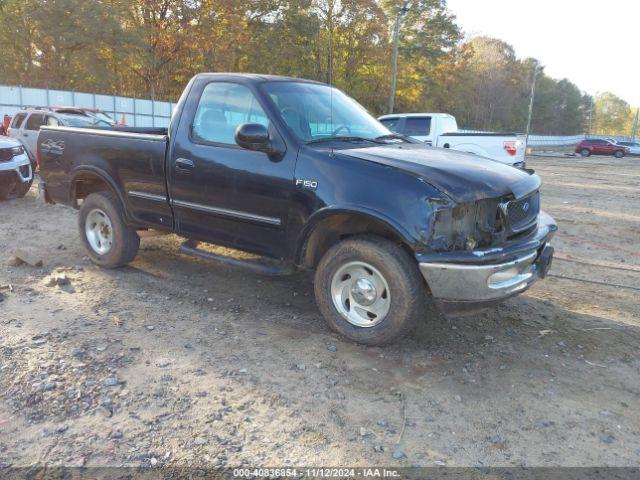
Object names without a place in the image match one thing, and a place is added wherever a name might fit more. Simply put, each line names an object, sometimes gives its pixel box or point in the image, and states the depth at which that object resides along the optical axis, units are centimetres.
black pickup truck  359
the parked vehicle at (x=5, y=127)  1487
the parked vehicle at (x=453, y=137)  1382
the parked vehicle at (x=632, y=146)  4341
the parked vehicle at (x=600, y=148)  4103
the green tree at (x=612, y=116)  13138
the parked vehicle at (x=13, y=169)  917
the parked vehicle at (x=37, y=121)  1320
